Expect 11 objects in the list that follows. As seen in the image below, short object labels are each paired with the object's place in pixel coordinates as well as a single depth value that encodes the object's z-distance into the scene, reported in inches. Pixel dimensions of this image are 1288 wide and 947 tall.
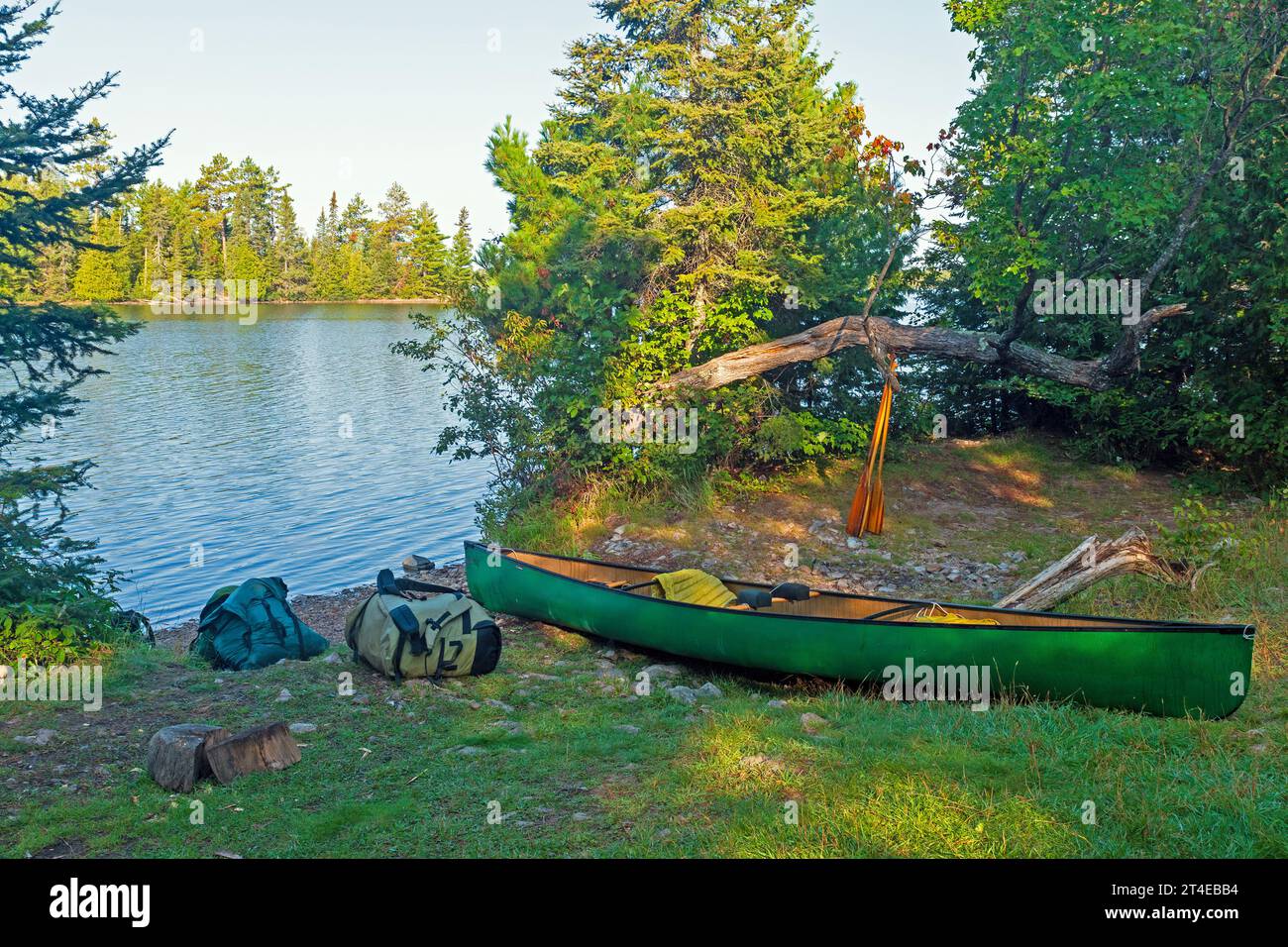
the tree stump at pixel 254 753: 270.2
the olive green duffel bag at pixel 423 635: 375.9
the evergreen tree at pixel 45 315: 410.6
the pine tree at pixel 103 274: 3508.9
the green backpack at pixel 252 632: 412.8
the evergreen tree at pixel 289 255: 4020.7
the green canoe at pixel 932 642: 303.9
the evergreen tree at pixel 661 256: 653.3
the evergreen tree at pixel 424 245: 3804.1
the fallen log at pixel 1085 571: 422.3
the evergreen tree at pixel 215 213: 3858.3
